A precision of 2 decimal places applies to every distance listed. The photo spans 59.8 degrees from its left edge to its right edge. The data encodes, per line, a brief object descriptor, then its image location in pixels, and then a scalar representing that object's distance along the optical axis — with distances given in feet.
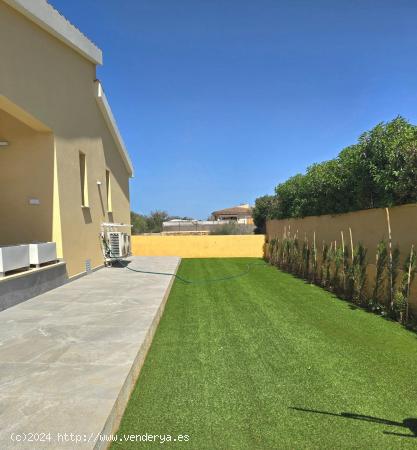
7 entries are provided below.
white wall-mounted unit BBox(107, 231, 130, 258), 39.11
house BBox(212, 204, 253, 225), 197.98
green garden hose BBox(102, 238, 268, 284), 35.32
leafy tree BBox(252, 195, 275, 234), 101.22
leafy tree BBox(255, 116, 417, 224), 20.97
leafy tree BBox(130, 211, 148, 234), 132.42
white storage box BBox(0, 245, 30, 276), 19.45
